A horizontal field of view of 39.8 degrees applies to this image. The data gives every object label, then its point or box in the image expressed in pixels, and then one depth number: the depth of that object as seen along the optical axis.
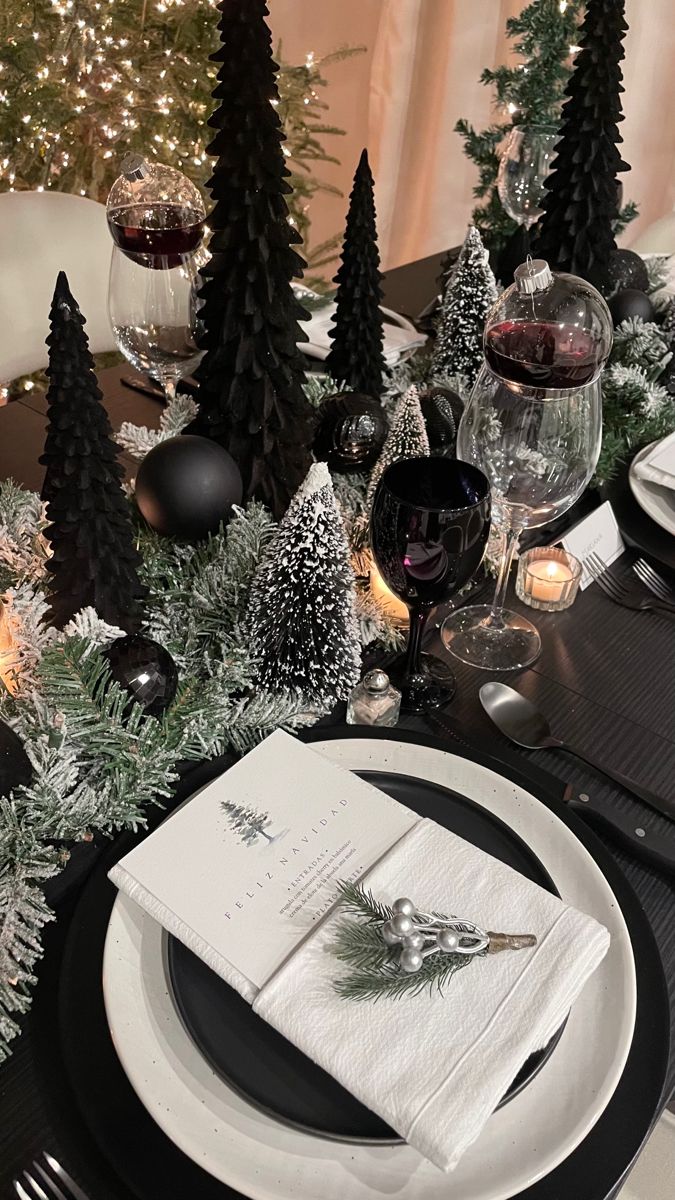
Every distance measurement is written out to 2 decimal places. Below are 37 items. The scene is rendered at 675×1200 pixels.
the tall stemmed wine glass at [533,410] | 0.72
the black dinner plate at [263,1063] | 0.41
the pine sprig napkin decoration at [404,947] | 0.44
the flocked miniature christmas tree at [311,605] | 0.64
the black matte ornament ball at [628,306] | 1.13
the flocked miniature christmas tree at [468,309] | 1.00
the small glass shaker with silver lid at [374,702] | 0.63
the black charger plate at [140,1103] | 0.40
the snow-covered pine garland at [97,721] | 0.53
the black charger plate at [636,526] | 0.83
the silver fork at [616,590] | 0.79
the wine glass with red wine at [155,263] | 0.81
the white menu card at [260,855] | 0.47
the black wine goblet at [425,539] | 0.60
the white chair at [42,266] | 1.47
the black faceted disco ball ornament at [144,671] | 0.59
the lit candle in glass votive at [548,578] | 0.79
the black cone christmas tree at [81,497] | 0.59
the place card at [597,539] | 0.82
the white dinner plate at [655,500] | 0.85
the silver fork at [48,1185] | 0.41
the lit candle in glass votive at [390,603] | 0.74
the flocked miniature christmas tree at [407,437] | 0.77
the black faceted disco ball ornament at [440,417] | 0.88
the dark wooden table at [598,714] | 0.46
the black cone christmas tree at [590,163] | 0.99
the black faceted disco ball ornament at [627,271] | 1.19
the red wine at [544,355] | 0.71
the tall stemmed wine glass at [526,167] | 1.19
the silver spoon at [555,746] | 0.57
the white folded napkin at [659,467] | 0.86
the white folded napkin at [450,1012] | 0.40
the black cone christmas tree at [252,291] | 0.69
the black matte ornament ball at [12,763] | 0.54
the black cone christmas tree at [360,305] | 0.94
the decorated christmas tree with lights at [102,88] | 1.99
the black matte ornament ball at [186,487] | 0.73
